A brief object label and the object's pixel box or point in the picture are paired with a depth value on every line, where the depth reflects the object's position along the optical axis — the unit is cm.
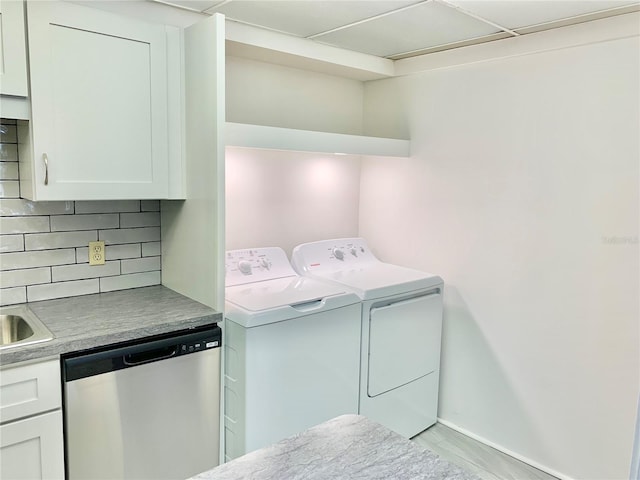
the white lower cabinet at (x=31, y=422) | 160
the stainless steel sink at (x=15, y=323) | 192
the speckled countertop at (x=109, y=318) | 168
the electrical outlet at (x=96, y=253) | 229
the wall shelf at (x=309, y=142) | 229
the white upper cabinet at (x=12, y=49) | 172
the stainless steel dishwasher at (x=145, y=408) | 175
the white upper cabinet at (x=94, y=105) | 182
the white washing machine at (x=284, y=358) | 212
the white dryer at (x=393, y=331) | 259
